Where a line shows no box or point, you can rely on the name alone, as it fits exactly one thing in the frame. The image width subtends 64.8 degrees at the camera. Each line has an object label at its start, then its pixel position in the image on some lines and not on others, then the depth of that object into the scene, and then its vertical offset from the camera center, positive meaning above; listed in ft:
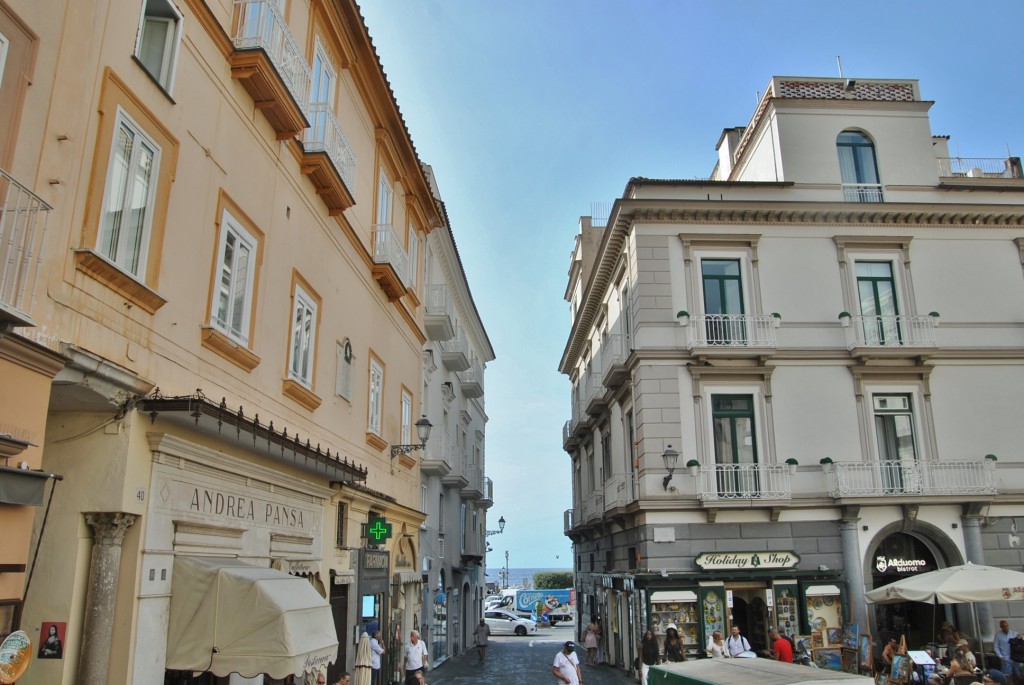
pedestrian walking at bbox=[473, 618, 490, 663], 99.55 -8.35
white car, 152.25 -9.97
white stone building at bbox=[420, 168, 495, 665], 89.92 +13.63
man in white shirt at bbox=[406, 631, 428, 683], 52.44 -5.55
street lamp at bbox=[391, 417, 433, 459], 56.29 +9.00
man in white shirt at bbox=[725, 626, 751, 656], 57.03 -5.17
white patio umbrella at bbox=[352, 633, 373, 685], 43.57 -4.91
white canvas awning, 24.59 -1.64
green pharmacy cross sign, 49.14 +2.32
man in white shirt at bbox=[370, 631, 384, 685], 46.03 -4.65
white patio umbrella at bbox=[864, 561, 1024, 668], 52.34 -1.11
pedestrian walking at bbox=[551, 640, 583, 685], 47.26 -5.58
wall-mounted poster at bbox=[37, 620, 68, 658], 20.39 -1.68
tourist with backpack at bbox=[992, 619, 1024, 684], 55.93 -5.56
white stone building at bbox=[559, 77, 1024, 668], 68.90 +16.89
